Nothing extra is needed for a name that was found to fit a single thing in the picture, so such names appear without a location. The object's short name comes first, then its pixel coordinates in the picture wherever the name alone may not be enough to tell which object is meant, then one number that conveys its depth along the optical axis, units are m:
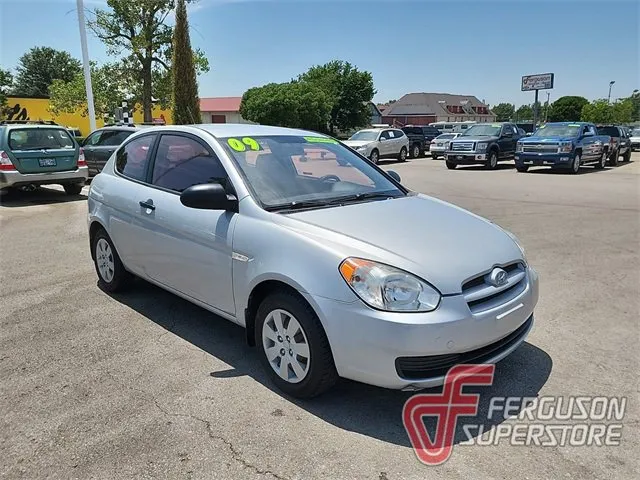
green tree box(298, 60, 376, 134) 62.09
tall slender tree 20.98
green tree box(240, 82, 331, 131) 50.06
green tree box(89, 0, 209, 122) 31.27
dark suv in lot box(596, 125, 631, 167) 22.92
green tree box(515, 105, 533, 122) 136.93
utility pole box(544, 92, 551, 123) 90.26
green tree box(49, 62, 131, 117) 31.14
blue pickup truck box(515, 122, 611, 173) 18.75
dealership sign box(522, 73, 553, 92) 44.03
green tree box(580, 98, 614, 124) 68.06
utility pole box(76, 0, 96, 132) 18.41
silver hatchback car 2.88
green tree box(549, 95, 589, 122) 87.88
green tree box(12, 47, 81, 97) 70.01
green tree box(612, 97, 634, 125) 69.01
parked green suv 10.98
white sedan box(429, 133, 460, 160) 28.19
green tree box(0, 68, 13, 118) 41.19
